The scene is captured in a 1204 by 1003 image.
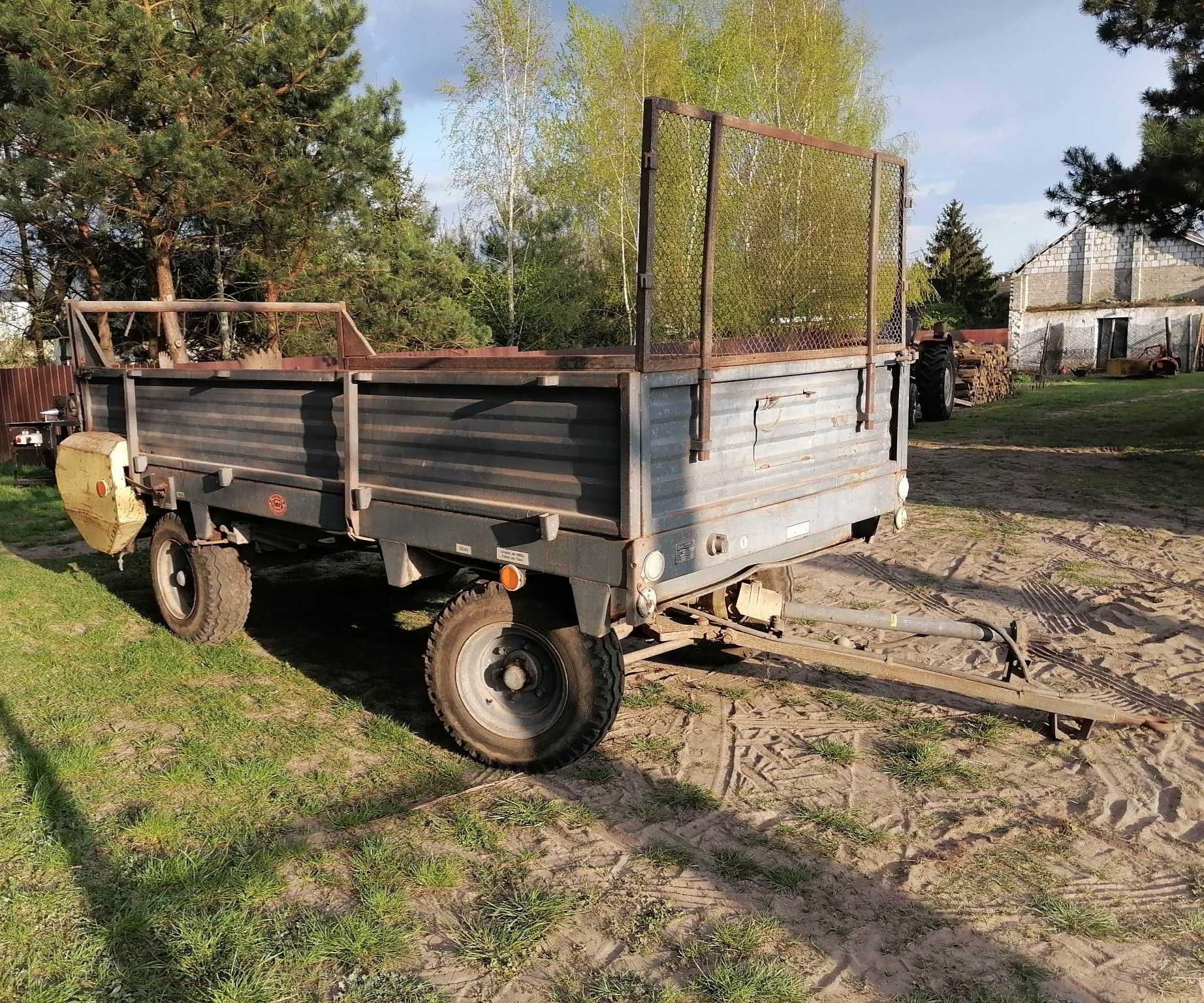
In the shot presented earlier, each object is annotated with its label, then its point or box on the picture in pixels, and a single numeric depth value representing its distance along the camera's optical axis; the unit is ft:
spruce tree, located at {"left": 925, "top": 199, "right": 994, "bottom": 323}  150.10
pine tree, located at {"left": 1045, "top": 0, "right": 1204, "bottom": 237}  35.50
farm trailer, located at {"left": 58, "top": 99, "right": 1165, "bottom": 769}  10.80
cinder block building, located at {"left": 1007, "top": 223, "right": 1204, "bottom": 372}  108.27
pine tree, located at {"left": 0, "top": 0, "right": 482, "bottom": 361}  31.17
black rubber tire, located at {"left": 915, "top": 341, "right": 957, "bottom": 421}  58.80
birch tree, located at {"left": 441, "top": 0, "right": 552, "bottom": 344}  69.31
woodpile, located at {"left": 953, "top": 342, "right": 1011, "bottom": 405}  70.28
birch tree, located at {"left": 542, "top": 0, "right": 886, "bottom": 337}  67.46
